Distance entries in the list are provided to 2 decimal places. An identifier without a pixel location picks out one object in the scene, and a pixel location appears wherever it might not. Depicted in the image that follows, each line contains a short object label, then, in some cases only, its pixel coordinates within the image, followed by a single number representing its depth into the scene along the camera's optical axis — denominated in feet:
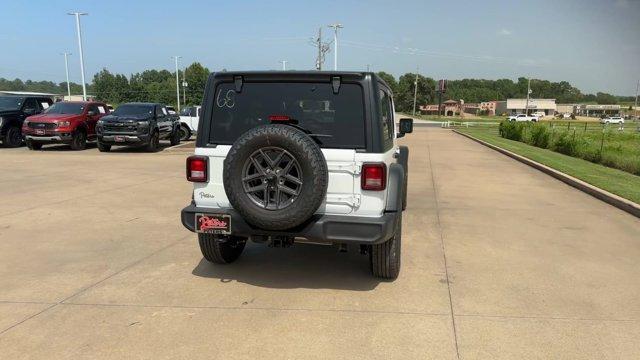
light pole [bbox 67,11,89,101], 126.97
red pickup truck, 55.62
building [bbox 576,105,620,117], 499.10
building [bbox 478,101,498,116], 495.00
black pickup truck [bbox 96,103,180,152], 54.75
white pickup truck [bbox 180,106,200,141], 76.48
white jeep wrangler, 12.89
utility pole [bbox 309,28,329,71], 174.88
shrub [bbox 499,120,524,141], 94.32
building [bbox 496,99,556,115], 440.45
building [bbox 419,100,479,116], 462.23
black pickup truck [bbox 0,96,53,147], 60.39
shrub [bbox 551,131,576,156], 64.05
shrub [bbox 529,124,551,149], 75.97
